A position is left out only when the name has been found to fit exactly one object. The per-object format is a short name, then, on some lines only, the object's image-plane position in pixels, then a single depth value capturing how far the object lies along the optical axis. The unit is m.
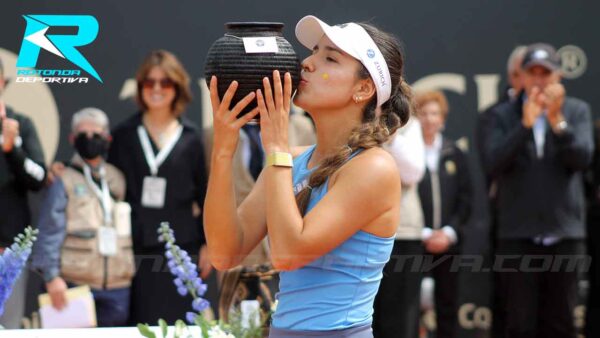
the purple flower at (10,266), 6.11
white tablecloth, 6.43
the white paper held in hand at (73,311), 10.30
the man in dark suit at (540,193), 10.66
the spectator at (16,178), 10.20
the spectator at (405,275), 10.67
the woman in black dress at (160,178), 10.62
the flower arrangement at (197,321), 5.93
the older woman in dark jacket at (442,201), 11.34
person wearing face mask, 10.53
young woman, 4.80
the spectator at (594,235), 11.33
